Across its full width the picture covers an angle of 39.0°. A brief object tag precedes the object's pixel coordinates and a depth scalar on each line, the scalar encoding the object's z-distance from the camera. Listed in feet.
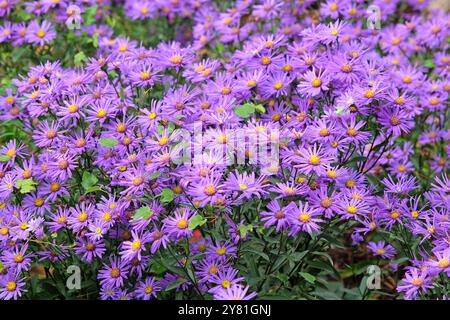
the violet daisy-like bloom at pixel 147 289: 8.08
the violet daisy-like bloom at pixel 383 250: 9.18
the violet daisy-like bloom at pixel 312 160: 7.62
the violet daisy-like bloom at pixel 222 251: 7.84
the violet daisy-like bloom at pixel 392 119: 8.19
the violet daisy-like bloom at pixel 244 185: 7.21
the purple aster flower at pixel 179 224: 7.33
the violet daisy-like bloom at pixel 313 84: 8.48
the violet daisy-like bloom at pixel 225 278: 7.59
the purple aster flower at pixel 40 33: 10.89
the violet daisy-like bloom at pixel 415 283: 7.48
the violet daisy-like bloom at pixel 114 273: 7.92
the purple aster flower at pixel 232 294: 6.95
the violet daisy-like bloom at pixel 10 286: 7.90
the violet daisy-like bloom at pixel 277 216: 7.30
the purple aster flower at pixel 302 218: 7.30
